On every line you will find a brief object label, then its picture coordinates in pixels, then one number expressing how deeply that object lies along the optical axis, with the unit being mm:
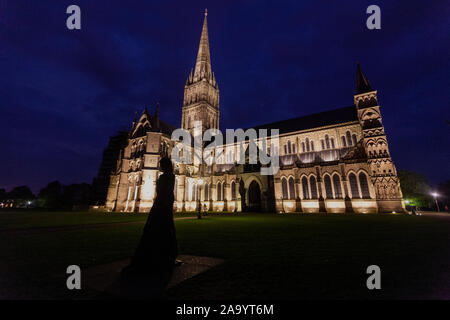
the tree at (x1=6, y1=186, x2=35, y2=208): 80131
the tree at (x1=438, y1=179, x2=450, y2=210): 55438
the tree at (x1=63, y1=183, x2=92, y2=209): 65144
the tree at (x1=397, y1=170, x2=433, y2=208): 41594
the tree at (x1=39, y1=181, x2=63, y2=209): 62138
